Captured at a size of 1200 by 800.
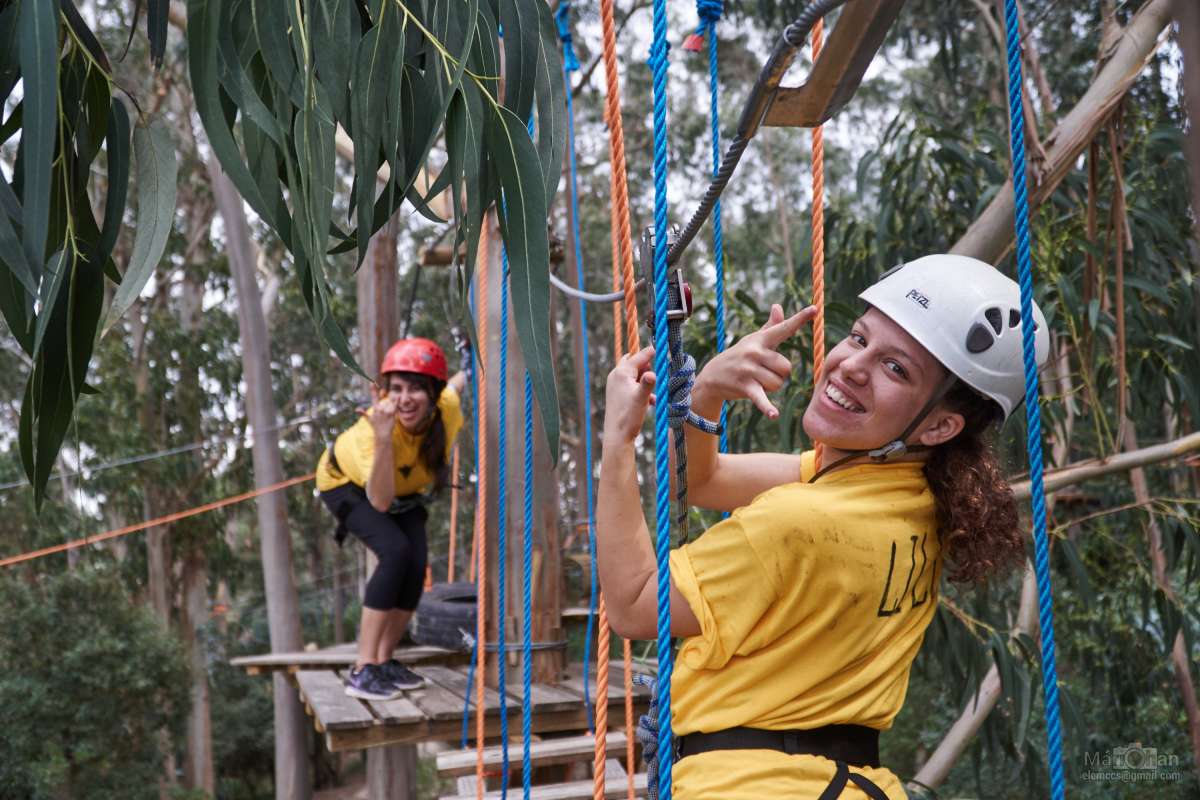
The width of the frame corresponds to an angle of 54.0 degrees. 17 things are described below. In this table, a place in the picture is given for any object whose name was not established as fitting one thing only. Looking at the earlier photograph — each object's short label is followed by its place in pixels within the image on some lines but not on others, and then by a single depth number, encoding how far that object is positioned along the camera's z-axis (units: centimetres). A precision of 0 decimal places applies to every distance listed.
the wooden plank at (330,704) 332
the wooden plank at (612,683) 368
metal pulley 128
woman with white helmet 128
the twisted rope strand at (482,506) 288
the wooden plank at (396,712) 339
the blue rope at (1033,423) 109
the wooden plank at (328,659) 452
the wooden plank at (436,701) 349
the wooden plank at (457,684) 359
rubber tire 449
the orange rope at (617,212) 143
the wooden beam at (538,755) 310
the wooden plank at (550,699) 360
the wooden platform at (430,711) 336
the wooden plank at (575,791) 311
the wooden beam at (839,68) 106
